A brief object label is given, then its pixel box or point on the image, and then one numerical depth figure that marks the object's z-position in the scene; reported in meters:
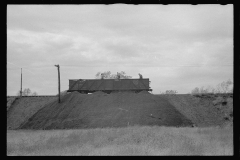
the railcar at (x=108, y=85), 46.03
